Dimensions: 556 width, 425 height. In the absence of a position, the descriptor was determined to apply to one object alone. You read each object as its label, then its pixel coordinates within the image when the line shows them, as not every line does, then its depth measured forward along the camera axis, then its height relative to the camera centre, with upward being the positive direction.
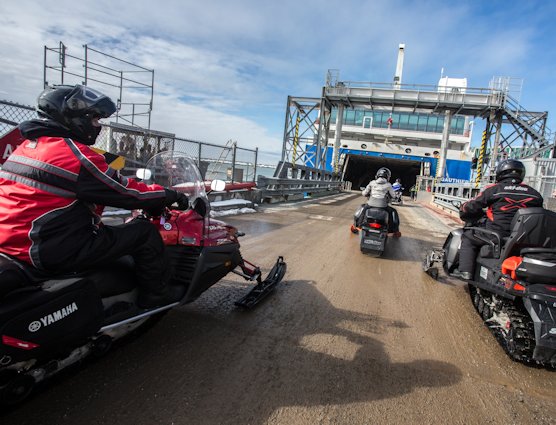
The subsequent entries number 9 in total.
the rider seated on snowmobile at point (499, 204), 4.09 -0.05
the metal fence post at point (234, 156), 11.35 +0.52
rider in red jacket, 2.04 -0.21
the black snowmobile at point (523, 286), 2.98 -0.77
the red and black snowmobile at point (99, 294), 1.87 -0.83
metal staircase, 24.97 +5.30
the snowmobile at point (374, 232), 6.83 -0.84
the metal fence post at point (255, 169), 13.19 +0.23
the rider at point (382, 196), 7.36 -0.17
